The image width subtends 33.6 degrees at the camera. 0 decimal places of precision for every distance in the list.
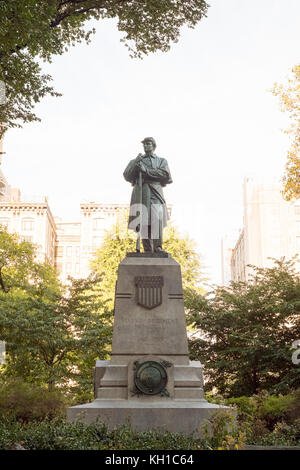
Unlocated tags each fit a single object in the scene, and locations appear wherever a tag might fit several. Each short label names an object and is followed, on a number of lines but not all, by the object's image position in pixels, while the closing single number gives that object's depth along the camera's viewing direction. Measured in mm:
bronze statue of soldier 12320
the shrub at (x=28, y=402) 13844
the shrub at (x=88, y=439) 7023
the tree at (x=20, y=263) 32938
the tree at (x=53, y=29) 12000
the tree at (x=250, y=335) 19562
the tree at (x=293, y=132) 20516
